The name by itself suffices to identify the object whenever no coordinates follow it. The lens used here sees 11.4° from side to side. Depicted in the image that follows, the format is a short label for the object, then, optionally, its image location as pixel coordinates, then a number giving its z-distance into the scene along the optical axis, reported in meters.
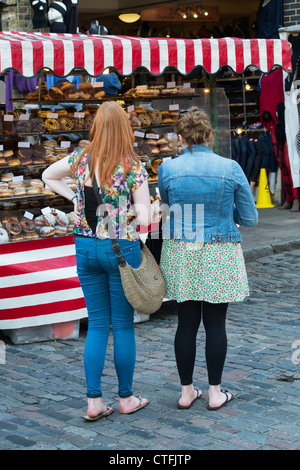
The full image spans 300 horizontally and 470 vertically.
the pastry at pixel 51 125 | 15.36
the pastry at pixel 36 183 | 14.80
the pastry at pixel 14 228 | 13.86
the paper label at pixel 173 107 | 16.86
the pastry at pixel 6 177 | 14.65
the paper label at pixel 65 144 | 15.59
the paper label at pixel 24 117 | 14.89
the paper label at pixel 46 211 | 14.45
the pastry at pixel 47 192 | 14.79
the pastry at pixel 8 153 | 14.61
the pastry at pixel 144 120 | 16.38
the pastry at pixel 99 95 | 16.05
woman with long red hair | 8.77
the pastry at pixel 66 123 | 15.52
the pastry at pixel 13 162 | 14.65
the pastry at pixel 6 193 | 14.41
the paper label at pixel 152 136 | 16.47
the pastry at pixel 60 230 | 14.20
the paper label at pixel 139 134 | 16.36
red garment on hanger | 25.05
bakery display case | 12.94
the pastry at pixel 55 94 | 15.45
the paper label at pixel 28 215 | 14.47
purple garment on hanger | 16.69
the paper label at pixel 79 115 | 15.61
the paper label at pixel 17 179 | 14.68
